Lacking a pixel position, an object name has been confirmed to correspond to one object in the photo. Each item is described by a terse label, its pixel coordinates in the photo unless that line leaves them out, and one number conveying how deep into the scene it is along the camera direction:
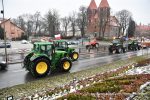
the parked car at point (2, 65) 11.61
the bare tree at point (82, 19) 55.35
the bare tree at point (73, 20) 59.51
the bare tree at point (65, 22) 63.36
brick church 53.06
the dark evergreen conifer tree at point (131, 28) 59.66
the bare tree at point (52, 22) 55.71
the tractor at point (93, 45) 28.29
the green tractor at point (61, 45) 13.88
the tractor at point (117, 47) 22.51
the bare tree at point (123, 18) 60.79
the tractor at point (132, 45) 26.33
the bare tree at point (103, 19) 52.35
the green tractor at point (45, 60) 9.66
